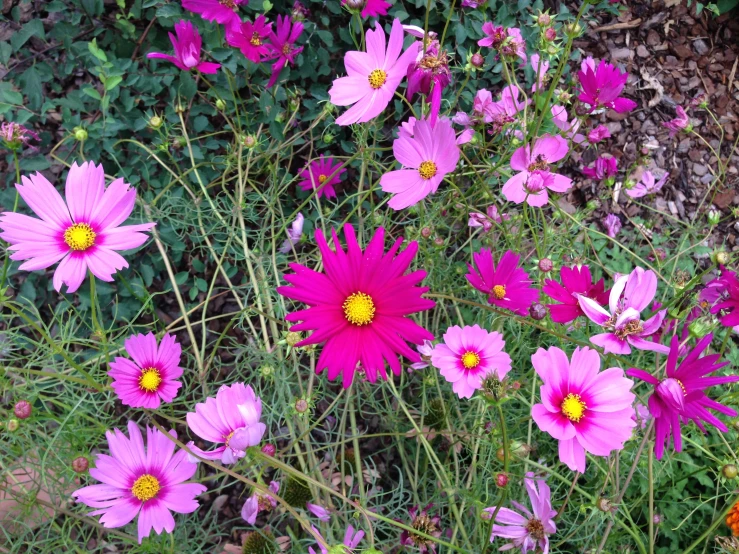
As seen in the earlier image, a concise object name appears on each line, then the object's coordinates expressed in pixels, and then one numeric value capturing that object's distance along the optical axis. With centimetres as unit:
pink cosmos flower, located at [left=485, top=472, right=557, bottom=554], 38
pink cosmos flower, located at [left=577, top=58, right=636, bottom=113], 44
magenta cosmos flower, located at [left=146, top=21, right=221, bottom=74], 44
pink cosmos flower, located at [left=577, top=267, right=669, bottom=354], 34
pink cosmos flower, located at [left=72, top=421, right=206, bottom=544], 37
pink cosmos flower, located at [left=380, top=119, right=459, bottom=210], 38
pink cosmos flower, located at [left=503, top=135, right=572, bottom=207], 41
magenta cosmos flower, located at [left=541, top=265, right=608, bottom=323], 36
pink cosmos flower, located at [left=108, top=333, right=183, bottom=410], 39
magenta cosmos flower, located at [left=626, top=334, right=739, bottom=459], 32
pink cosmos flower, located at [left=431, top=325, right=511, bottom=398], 39
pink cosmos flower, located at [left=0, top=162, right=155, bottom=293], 34
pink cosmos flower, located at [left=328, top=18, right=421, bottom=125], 39
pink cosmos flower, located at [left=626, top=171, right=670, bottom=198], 56
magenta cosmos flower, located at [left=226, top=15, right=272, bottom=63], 44
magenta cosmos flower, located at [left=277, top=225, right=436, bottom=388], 32
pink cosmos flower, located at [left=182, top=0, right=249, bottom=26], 44
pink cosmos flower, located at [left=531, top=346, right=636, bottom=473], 32
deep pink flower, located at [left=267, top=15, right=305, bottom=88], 48
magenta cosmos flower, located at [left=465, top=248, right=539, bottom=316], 40
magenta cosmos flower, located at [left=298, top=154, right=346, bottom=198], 51
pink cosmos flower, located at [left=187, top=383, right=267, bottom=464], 35
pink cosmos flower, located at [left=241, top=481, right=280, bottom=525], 39
